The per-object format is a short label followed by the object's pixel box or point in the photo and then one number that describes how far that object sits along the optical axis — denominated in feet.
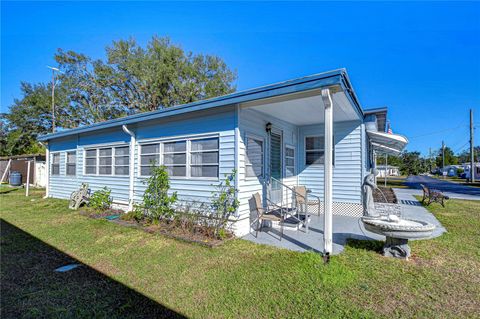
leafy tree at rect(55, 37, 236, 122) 62.28
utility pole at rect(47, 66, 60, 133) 59.79
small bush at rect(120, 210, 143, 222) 20.85
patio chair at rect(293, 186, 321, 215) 21.32
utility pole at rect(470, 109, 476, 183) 71.56
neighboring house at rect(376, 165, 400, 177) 170.75
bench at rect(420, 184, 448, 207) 28.04
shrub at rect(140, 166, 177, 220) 19.56
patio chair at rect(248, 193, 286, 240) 16.38
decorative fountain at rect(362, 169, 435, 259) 11.51
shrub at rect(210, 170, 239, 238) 16.16
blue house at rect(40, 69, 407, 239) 15.58
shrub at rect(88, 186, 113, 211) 25.12
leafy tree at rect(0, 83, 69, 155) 70.18
